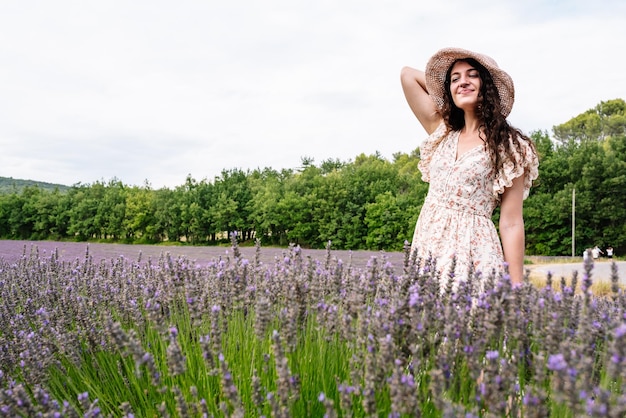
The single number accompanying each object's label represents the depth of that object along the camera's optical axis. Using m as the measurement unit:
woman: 2.67
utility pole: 20.23
